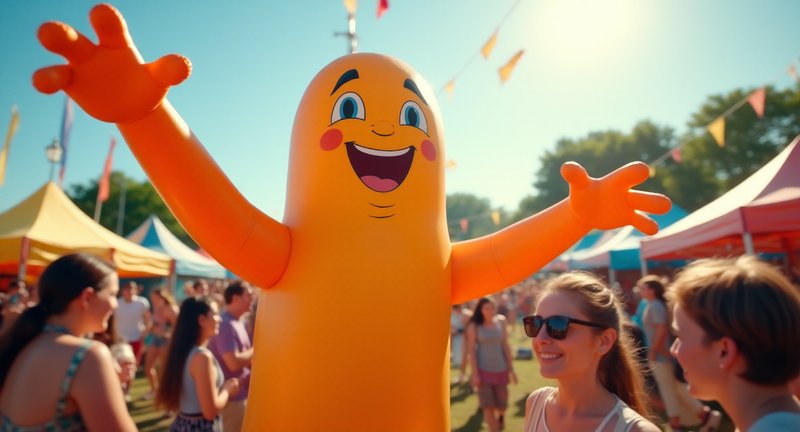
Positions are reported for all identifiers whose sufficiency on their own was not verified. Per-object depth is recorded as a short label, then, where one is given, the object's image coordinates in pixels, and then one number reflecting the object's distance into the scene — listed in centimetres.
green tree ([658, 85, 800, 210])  2555
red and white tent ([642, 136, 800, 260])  469
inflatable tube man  215
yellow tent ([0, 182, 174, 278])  690
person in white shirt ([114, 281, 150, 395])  762
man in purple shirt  366
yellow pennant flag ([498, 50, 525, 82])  560
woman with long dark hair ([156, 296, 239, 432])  296
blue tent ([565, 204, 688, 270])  1164
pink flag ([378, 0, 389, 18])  504
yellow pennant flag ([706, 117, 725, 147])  780
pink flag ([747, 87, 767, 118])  720
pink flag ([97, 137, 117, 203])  1423
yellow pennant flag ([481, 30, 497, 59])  559
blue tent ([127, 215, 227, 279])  1217
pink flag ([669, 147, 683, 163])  1072
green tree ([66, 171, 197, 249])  3866
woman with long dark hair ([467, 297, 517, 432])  519
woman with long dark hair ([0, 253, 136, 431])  161
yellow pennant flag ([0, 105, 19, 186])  702
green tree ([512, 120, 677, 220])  3550
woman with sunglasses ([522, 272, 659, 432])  182
